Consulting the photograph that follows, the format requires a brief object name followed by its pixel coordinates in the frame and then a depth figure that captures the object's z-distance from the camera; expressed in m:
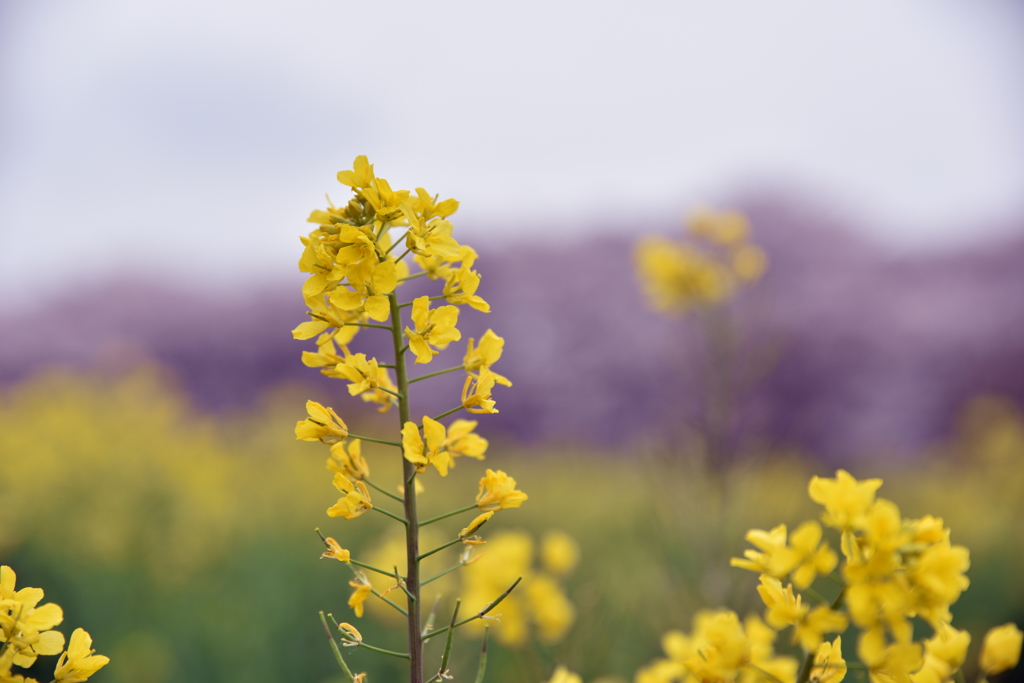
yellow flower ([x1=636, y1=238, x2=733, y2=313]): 2.54
